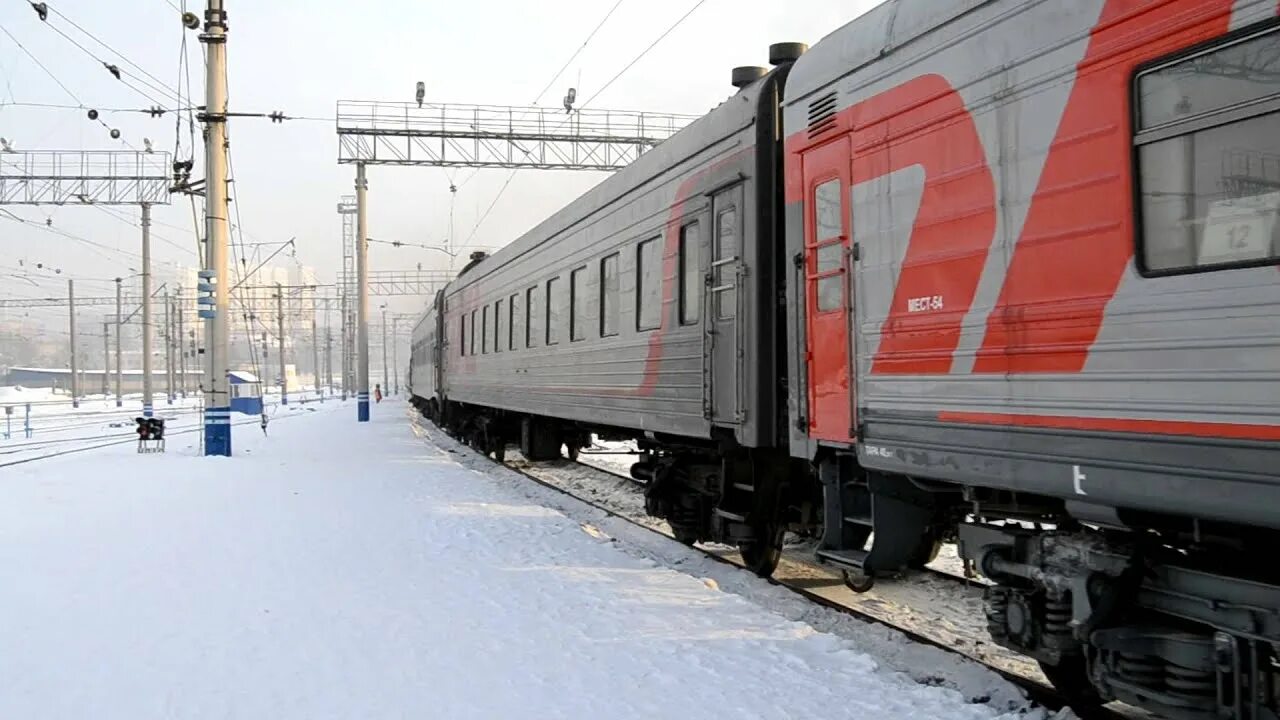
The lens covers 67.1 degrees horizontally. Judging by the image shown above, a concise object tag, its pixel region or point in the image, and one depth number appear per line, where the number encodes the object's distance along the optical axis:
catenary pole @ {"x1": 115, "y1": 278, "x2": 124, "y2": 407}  52.62
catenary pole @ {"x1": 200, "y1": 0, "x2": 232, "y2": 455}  18.66
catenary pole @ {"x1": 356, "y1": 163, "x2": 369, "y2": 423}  33.74
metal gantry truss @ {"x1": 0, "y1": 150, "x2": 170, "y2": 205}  29.14
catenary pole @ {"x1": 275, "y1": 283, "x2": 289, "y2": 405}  50.56
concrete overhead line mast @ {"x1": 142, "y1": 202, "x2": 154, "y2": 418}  34.62
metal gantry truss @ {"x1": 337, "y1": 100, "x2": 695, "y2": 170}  26.92
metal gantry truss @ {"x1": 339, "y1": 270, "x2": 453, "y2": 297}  51.72
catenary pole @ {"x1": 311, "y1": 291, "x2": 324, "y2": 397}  71.38
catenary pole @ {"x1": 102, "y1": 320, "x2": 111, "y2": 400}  68.96
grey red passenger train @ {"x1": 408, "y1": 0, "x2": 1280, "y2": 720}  3.52
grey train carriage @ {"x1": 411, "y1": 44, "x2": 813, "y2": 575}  7.11
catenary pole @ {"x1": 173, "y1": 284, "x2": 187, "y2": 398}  59.14
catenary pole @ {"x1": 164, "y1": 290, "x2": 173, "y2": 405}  57.41
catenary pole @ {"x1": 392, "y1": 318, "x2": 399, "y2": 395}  98.38
